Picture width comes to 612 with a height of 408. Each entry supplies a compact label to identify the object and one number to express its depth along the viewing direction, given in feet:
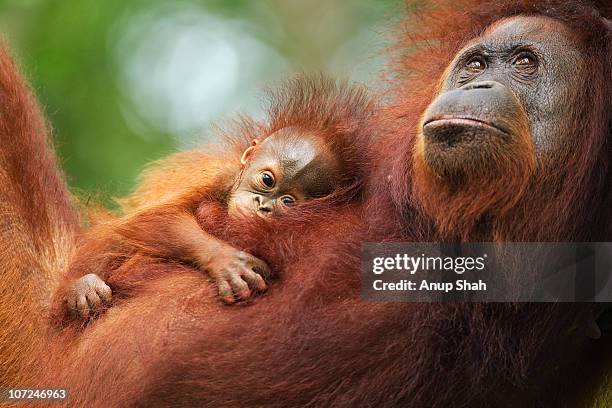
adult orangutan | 17.16
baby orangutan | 19.53
